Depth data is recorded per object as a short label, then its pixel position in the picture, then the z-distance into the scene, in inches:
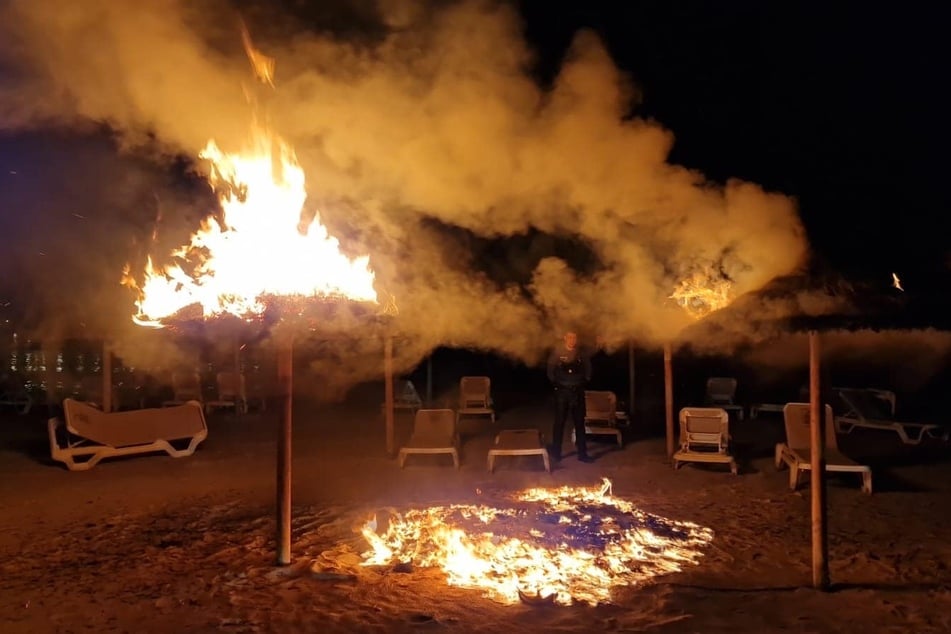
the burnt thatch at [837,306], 219.6
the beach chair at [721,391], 641.6
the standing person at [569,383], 433.1
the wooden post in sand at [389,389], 437.1
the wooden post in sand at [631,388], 641.0
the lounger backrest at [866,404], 529.7
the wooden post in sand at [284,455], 240.7
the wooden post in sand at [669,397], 412.2
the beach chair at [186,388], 677.3
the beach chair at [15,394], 695.1
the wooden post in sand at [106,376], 502.6
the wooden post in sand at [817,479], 214.8
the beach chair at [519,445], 399.5
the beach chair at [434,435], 407.5
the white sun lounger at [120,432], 423.5
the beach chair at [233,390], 669.9
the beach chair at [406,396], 673.6
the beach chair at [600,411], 498.9
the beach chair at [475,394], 635.5
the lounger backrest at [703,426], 406.3
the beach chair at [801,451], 343.3
